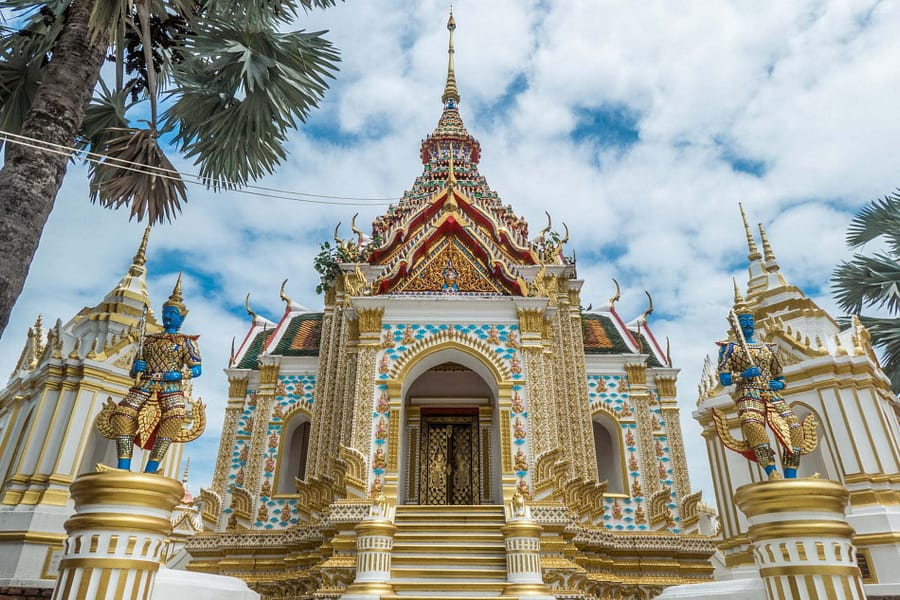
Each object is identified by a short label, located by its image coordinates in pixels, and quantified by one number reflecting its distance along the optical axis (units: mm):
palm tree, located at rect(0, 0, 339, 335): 6312
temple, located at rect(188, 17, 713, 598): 9305
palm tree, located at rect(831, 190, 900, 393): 9763
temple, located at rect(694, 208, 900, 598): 7758
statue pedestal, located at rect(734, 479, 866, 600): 4199
